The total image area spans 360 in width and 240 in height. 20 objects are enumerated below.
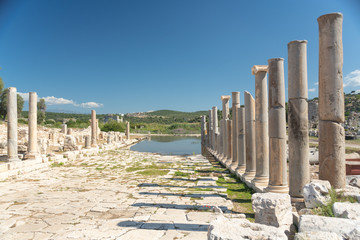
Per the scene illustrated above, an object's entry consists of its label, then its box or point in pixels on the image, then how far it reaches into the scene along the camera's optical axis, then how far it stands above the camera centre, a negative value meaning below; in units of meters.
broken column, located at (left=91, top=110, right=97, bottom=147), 19.66 +0.00
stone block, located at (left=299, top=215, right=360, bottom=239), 2.71 -1.21
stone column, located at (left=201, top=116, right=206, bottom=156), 25.75 -0.42
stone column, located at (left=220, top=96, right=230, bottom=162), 12.98 +0.61
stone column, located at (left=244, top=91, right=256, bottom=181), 8.07 -0.34
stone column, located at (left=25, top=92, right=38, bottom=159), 11.71 +0.15
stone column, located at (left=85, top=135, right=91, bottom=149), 18.27 -1.00
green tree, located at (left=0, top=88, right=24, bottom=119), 36.00 +4.02
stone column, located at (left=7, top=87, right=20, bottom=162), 10.60 +0.24
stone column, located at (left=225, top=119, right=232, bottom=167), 12.09 -0.69
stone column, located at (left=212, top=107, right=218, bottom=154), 17.30 +0.22
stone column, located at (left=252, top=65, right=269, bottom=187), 6.99 +0.01
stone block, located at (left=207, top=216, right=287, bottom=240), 2.58 -1.19
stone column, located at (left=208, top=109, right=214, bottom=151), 19.72 +0.04
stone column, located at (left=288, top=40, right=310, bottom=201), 5.17 +0.12
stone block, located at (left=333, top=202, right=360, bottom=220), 3.09 -1.16
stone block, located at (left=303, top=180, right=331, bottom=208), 3.95 -1.17
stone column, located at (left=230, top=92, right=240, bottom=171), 10.61 +0.12
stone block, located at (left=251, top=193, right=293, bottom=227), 3.66 -1.32
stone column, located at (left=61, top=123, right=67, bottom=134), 28.06 +0.05
